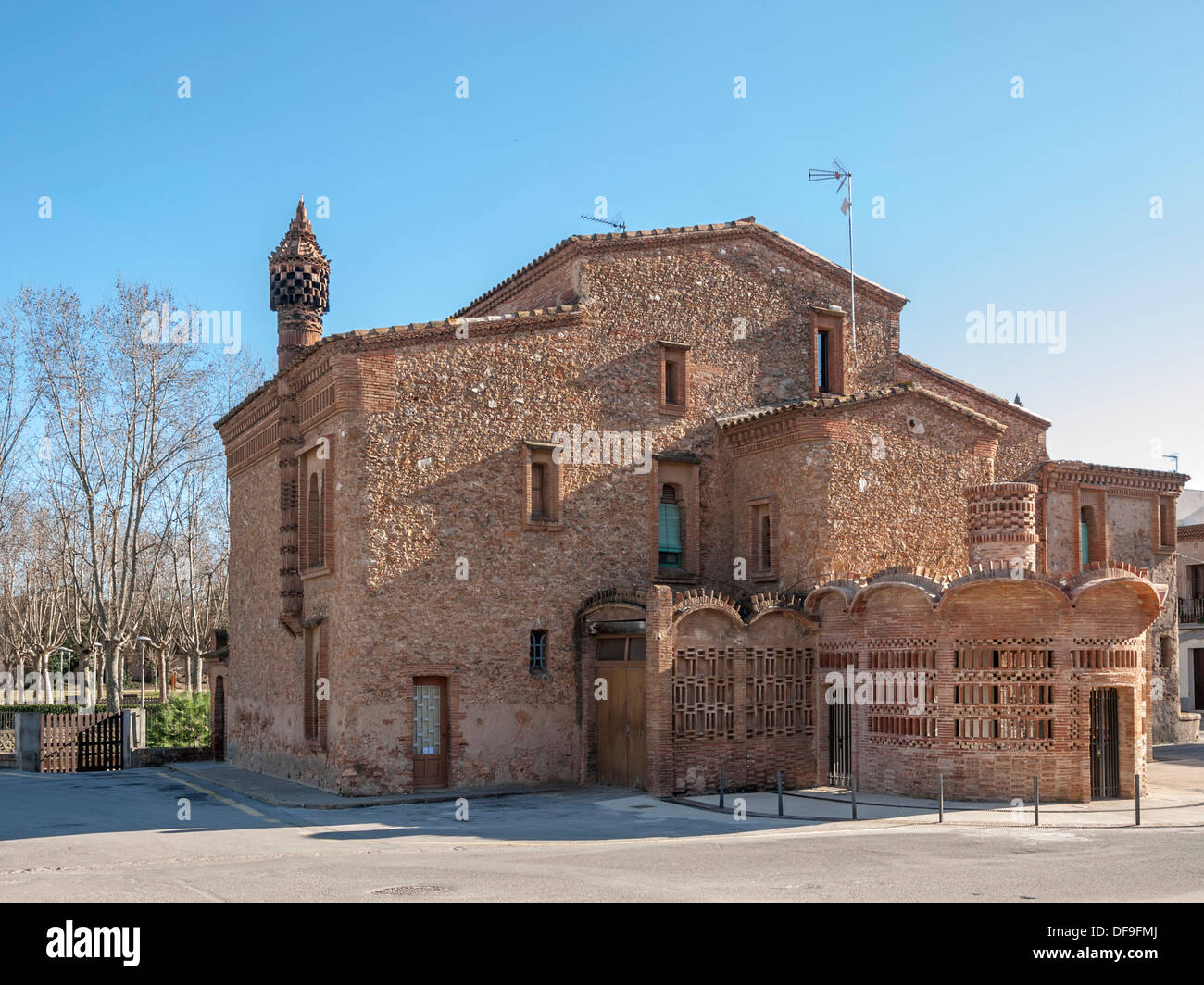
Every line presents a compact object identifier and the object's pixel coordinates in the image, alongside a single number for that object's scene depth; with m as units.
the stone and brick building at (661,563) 19.78
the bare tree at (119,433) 32.44
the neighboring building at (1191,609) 45.44
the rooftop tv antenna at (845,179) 25.67
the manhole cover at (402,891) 11.70
